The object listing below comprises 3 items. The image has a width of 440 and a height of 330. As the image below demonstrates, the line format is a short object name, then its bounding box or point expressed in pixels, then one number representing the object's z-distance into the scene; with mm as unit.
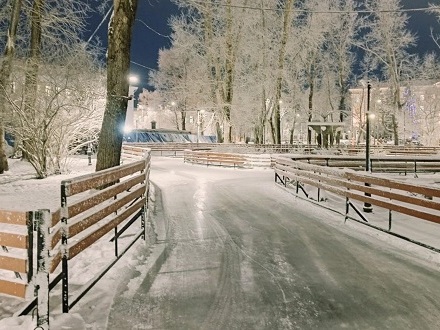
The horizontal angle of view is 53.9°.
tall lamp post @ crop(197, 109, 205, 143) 42756
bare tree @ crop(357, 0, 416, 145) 42906
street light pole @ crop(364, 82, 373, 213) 11844
